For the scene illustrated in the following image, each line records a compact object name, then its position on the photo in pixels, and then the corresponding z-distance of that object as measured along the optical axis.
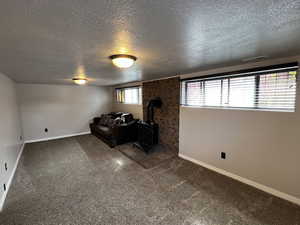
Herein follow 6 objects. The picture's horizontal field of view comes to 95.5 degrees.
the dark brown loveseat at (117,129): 4.21
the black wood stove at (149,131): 3.80
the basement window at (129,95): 4.98
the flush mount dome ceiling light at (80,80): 3.72
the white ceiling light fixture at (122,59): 1.72
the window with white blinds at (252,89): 1.97
